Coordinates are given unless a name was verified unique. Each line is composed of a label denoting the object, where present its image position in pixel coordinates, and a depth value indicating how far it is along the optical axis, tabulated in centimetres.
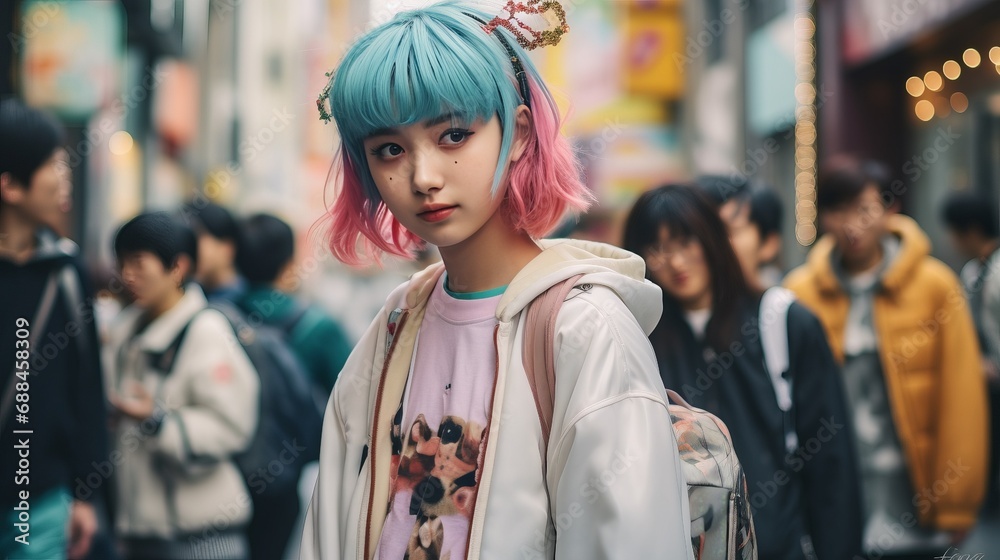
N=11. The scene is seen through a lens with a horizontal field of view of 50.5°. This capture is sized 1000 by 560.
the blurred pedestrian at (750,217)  383
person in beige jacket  430
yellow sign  1600
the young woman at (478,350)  185
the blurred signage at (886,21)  893
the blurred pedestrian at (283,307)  561
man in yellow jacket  470
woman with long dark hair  328
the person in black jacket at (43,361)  342
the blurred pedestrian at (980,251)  679
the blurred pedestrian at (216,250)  589
